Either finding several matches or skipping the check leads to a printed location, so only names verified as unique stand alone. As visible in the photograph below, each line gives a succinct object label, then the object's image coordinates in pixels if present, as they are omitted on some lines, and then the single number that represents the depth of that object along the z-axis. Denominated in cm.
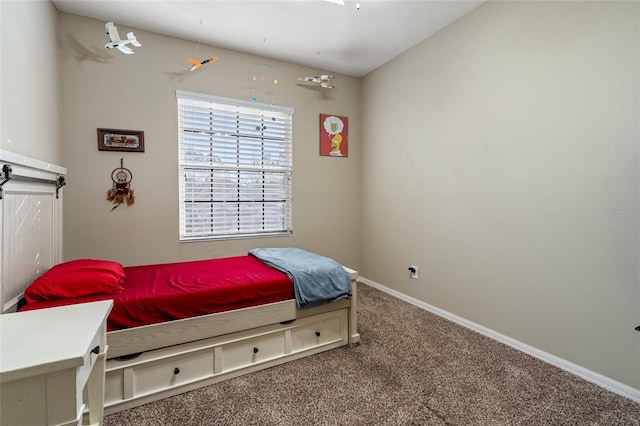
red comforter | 159
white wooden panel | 148
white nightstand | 73
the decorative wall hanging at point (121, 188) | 264
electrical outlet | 310
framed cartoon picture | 362
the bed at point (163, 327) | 154
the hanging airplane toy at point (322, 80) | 322
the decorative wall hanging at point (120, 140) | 259
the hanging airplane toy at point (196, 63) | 259
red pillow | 153
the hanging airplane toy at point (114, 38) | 212
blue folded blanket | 203
